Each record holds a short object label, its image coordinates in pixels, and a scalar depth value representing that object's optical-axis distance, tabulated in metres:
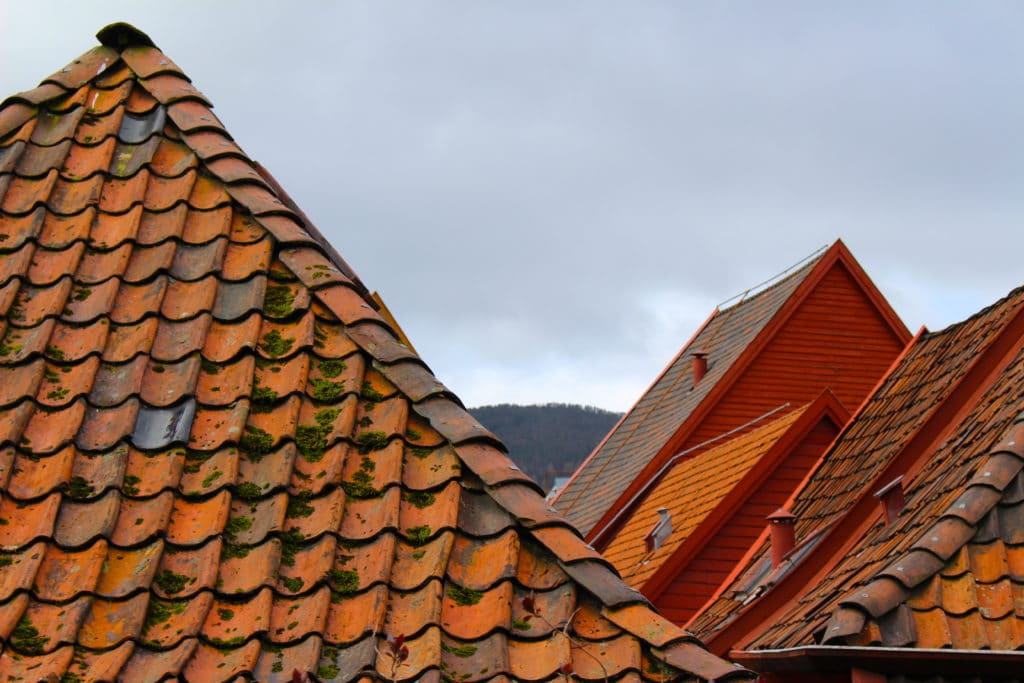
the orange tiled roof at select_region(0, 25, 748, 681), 9.36
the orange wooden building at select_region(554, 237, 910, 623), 37.84
